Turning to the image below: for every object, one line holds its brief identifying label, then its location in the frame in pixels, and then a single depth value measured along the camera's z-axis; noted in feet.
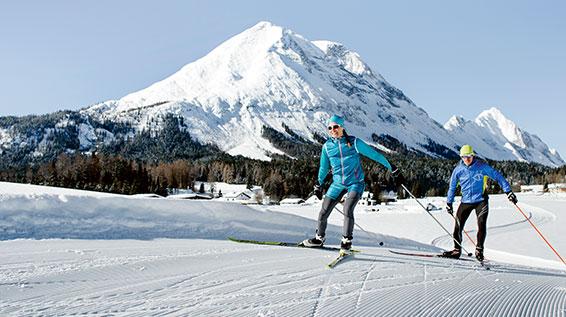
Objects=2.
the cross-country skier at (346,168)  25.71
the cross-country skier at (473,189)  29.19
